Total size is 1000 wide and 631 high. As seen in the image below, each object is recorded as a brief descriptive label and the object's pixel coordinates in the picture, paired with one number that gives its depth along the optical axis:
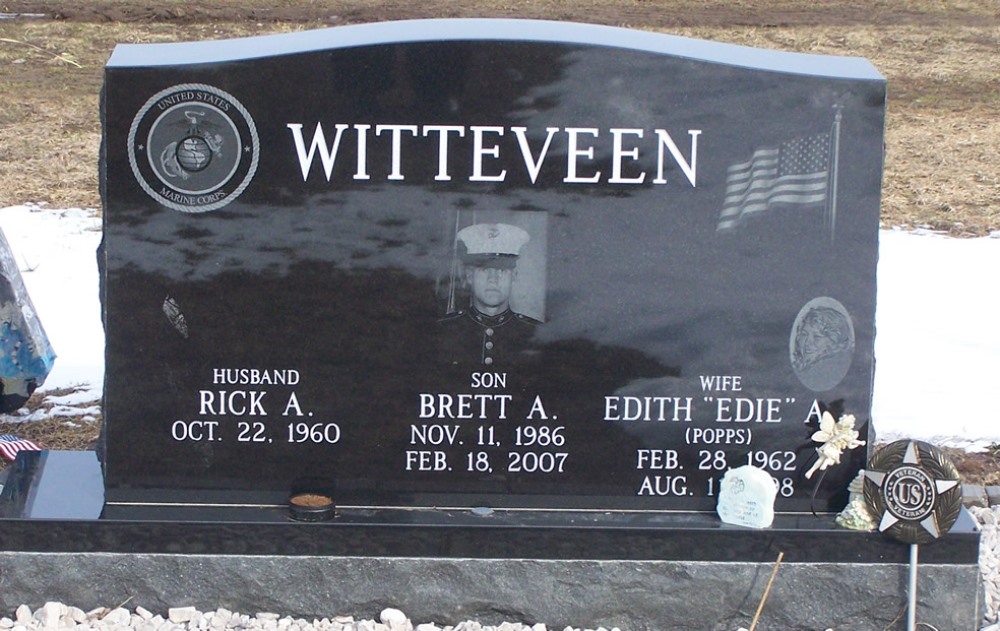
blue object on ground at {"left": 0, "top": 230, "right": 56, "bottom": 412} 5.96
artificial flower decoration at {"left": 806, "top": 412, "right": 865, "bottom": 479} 4.34
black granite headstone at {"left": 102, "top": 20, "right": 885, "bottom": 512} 4.25
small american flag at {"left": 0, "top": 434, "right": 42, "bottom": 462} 5.33
